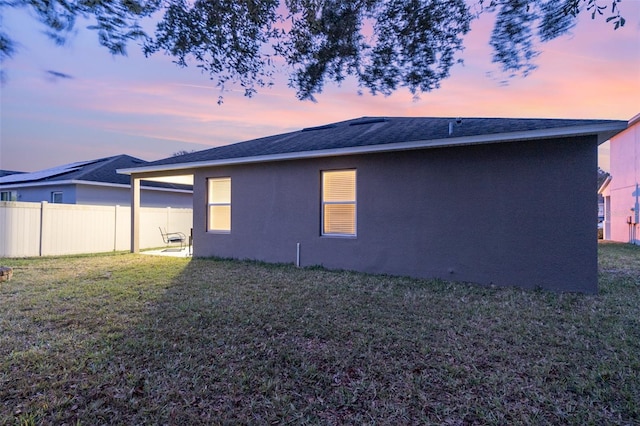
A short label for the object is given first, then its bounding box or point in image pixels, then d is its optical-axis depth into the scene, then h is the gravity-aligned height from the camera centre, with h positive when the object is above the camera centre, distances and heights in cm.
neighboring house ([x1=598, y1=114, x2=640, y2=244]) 1403 +128
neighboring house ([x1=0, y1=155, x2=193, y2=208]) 1441 +99
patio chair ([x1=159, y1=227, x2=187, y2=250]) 1243 -95
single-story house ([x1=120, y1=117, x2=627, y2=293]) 582 +27
